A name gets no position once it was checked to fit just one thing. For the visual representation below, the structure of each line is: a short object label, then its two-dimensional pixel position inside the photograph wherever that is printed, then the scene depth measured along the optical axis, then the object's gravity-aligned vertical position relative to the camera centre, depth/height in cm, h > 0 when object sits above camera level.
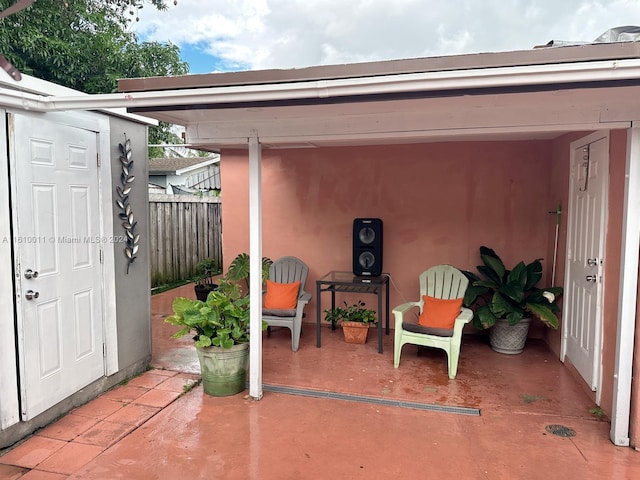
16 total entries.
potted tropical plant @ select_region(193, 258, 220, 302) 600 -86
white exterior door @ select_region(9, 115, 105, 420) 268 -28
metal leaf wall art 347 +14
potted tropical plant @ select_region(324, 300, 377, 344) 459 -109
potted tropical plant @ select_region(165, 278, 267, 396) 328 -90
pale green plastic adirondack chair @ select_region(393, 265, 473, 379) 373 -91
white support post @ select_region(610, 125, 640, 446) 251 -43
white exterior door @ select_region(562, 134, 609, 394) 318 -31
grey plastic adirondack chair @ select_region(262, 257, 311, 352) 441 -83
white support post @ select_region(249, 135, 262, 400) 313 -39
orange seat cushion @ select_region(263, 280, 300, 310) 458 -82
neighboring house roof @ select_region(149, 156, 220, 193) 1226 +121
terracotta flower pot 458 -118
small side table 436 -69
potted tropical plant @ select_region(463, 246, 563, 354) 408 -78
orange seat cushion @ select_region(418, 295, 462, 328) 389 -85
